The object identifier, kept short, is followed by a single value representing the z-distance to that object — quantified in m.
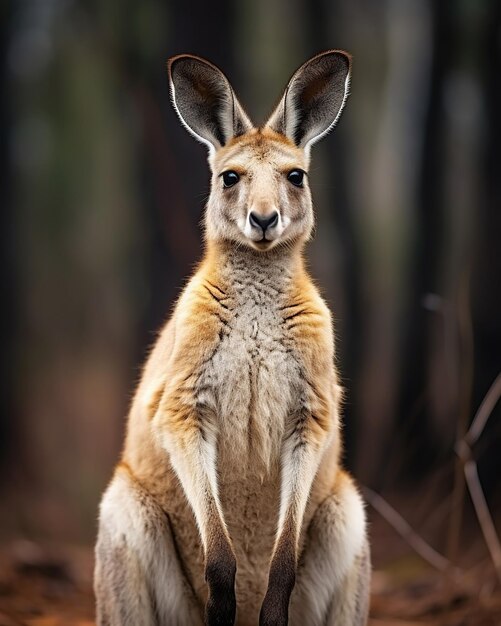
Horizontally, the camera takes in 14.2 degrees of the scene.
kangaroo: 7.95
